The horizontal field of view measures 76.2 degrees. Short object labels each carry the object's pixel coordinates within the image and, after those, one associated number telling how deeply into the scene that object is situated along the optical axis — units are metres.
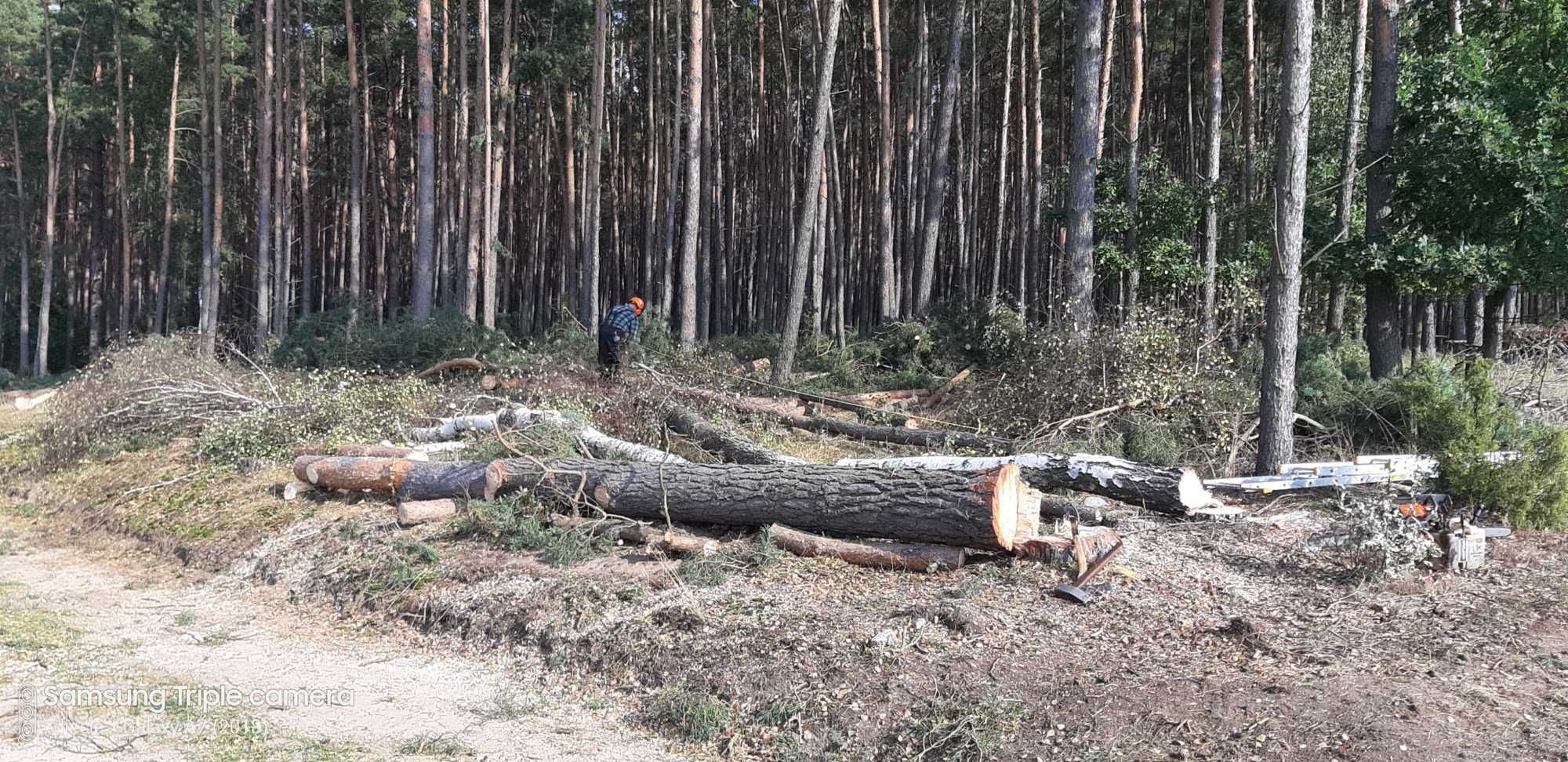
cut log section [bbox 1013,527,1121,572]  7.28
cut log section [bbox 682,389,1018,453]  11.70
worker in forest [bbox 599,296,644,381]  14.77
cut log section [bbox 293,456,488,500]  9.61
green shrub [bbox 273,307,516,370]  17.61
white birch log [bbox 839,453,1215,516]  8.52
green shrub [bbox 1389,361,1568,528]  8.25
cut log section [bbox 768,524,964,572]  7.42
